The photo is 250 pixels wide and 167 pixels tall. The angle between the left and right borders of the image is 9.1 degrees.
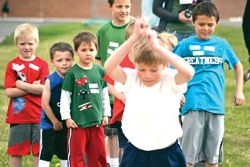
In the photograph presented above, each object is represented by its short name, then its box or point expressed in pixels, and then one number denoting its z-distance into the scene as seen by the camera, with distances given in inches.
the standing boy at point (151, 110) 447.1
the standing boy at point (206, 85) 561.3
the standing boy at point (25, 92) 597.8
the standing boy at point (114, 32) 631.2
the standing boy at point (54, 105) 572.9
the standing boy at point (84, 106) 558.1
